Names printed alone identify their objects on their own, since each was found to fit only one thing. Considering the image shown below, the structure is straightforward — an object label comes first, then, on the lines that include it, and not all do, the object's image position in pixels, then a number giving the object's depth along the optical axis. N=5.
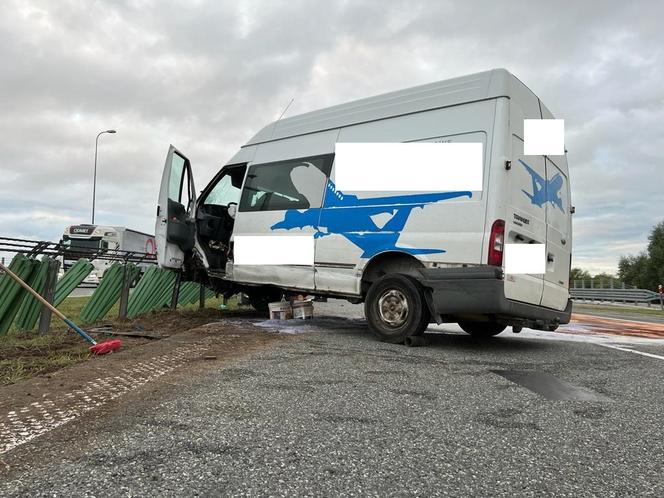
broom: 4.56
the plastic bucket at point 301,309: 7.95
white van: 4.98
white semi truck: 20.73
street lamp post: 29.21
